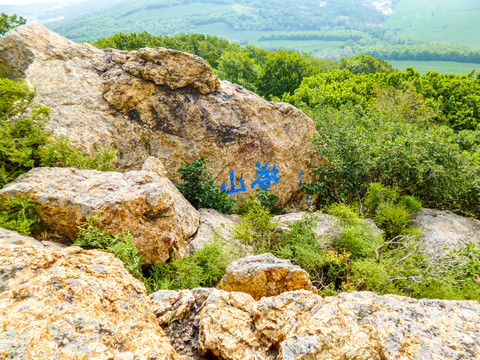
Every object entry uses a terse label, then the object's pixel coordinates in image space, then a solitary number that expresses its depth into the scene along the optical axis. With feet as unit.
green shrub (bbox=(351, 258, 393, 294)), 16.25
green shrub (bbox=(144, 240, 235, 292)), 14.29
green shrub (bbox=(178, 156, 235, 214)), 23.88
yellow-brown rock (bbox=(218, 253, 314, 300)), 13.01
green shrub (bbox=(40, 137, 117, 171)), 16.22
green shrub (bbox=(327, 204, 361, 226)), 22.21
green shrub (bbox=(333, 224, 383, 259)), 19.67
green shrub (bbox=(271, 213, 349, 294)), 18.12
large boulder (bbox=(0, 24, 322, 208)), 22.94
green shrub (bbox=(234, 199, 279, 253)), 20.02
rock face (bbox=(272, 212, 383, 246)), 21.06
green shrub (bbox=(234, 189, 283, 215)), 26.11
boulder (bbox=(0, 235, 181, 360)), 5.78
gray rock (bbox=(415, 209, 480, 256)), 23.40
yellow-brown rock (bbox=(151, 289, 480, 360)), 7.00
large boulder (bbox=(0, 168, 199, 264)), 13.76
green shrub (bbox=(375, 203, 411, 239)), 24.81
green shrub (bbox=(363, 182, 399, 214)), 26.48
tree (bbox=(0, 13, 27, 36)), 27.78
